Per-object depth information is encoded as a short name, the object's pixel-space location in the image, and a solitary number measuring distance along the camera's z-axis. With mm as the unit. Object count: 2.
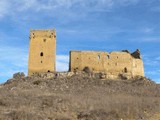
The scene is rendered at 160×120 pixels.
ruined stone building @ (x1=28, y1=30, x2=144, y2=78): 51781
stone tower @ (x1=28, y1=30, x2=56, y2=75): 51625
